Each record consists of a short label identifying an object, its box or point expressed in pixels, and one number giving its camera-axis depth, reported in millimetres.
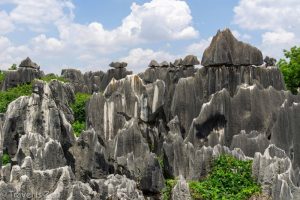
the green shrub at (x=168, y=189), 15445
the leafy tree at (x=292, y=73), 38062
